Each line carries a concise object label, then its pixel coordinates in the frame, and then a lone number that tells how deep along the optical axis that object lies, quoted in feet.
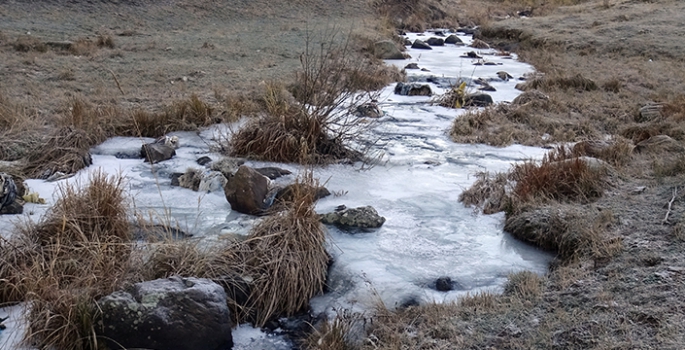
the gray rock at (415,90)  32.89
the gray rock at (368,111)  27.30
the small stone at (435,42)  58.13
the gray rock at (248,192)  16.78
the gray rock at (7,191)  15.57
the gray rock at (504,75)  38.40
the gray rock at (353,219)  16.11
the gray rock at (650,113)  25.48
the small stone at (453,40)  59.93
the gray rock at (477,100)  30.42
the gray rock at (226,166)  19.32
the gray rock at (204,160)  20.47
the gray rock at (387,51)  45.49
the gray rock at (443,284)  13.32
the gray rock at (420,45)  55.08
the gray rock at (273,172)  19.25
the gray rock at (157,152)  20.48
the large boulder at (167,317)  10.90
